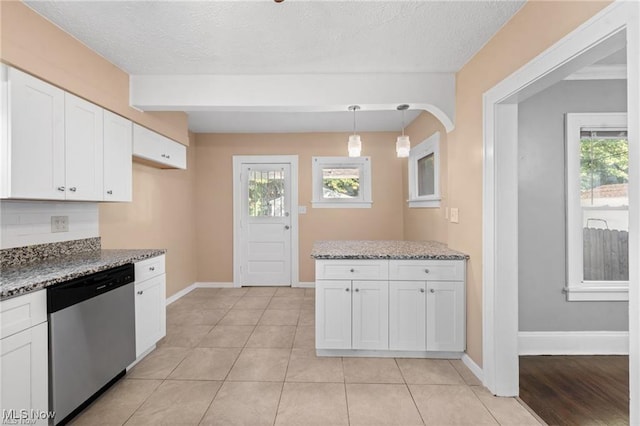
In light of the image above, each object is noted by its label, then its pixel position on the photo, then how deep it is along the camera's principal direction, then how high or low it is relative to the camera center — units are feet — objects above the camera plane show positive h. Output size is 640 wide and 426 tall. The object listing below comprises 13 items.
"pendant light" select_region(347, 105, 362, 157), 8.56 +2.00
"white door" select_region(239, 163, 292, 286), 15.14 -0.60
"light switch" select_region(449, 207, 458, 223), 8.40 -0.06
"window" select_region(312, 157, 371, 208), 14.99 +1.47
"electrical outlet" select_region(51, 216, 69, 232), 7.18 -0.26
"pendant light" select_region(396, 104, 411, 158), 8.79 +2.06
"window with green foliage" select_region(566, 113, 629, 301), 8.40 +0.13
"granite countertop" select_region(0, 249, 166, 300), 4.68 -1.11
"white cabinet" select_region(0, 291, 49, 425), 4.34 -2.33
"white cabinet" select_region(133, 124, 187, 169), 8.84 +2.17
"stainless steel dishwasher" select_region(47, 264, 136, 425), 5.17 -2.51
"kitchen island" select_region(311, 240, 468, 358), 7.87 -2.47
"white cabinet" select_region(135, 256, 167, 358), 7.48 -2.47
